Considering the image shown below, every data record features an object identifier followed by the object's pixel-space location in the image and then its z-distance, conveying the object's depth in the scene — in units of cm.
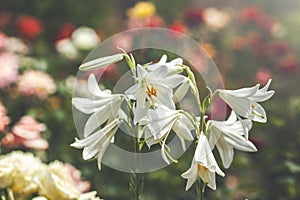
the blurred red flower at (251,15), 484
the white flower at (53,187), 151
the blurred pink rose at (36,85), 293
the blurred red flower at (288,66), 427
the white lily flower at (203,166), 115
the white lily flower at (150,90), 114
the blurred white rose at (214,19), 429
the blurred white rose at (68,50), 356
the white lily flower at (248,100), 118
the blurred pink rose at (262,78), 371
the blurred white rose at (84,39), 355
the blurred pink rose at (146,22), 378
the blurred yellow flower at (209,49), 402
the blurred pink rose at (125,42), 351
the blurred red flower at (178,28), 364
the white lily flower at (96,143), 122
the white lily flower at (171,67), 118
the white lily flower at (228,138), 121
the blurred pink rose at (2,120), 206
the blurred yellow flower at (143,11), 400
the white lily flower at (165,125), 114
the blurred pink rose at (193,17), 404
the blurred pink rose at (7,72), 294
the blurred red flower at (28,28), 404
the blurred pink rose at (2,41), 326
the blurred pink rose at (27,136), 238
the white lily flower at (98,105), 122
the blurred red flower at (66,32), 388
